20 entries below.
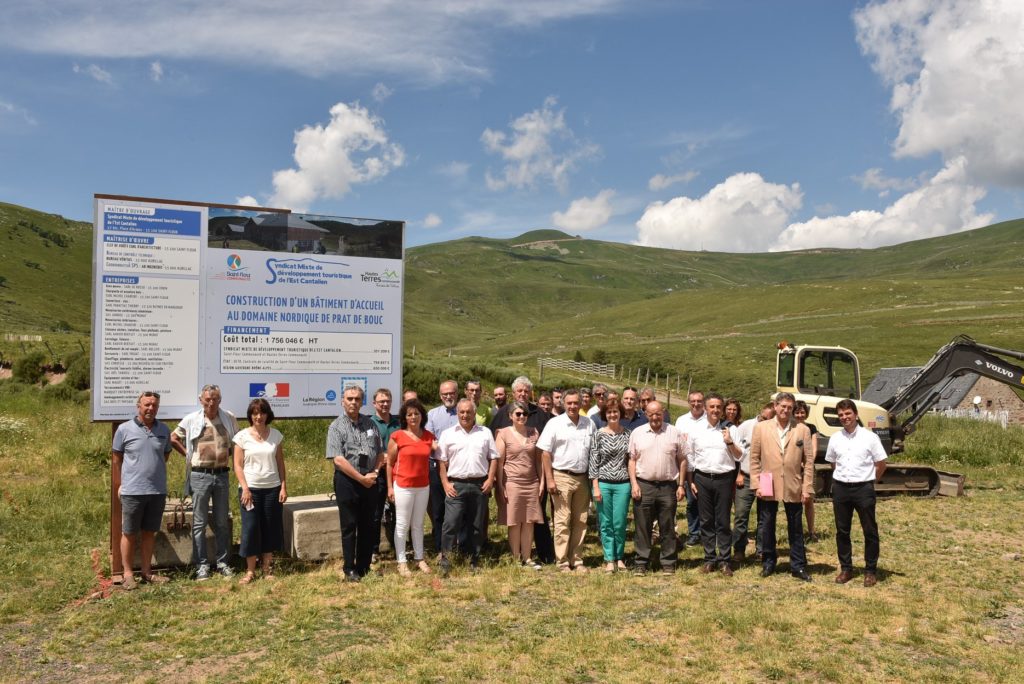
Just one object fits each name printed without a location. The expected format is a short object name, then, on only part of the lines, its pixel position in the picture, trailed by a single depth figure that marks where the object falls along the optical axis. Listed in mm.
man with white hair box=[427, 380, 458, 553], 8383
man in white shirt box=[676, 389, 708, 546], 8234
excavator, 13312
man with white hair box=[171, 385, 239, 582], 7379
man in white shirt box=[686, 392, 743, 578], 8016
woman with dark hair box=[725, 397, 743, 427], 8953
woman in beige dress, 8109
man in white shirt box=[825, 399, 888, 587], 7738
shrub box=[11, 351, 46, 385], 21645
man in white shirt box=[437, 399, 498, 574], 7906
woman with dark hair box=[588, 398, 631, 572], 8039
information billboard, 7691
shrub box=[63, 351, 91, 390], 20406
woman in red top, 7703
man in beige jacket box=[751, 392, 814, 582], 7824
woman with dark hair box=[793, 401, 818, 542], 8938
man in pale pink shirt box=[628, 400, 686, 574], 7934
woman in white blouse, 7398
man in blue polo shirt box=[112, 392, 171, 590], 7148
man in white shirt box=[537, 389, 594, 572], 8109
